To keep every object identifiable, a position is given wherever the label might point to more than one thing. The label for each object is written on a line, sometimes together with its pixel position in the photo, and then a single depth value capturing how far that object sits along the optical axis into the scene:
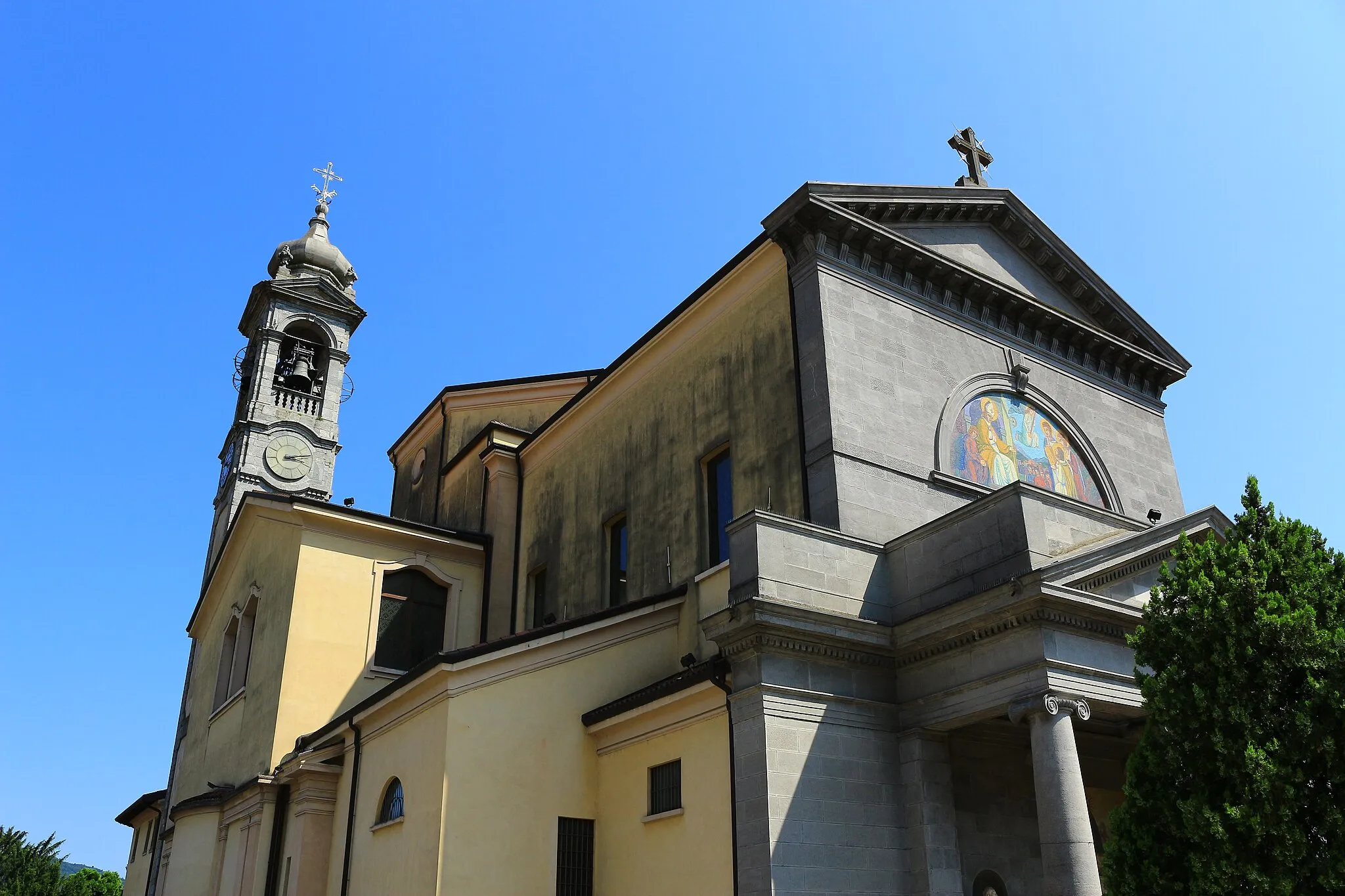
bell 39.19
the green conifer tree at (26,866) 52.09
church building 11.78
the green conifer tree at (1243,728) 8.52
